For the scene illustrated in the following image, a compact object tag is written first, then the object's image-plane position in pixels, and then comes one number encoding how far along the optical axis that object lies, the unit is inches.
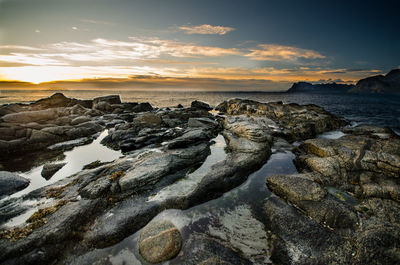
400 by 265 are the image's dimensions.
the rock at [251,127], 821.2
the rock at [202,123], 1104.2
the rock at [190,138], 722.8
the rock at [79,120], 1127.2
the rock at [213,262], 254.1
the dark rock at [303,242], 272.5
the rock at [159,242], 280.1
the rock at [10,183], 447.2
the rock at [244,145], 679.1
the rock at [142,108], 2074.4
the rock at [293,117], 1010.2
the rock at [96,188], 414.3
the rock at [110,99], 2169.3
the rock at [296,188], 391.2
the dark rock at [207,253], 266.7
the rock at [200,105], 2465.7
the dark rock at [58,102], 1825.8
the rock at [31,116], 962.7
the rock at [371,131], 856.4
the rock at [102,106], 1939.3
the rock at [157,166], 459.8
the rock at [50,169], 547.2
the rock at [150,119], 1219.9
